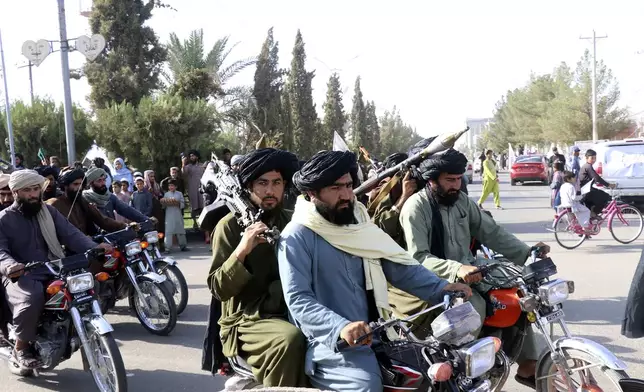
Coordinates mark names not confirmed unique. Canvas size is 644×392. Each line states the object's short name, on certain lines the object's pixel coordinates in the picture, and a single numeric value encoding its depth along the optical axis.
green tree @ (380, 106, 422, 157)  70.51
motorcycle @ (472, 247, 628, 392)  3.53
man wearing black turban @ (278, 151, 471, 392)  3.00
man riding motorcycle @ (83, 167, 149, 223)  7.72
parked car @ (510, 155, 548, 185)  30.30
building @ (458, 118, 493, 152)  180.91
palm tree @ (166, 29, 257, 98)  25.50
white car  16.34
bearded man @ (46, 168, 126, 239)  7.20
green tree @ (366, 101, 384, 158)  57.25
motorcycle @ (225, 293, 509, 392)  2.74
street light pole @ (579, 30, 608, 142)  40.66
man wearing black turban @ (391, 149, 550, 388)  4.27
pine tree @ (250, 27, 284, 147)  29.16
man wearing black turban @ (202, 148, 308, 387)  3.13
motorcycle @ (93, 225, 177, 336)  6.70
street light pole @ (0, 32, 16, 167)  16.70
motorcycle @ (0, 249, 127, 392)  4.76
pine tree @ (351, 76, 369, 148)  53.31
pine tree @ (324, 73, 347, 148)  44.50
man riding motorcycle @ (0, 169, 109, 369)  5.16
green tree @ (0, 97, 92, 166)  20.02
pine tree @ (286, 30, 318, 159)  33.69
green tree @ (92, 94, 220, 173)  15.60
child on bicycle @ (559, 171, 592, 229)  11.44
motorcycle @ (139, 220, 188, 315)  7.23
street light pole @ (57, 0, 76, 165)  14.09
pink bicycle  11.47
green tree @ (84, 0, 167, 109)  19.66
